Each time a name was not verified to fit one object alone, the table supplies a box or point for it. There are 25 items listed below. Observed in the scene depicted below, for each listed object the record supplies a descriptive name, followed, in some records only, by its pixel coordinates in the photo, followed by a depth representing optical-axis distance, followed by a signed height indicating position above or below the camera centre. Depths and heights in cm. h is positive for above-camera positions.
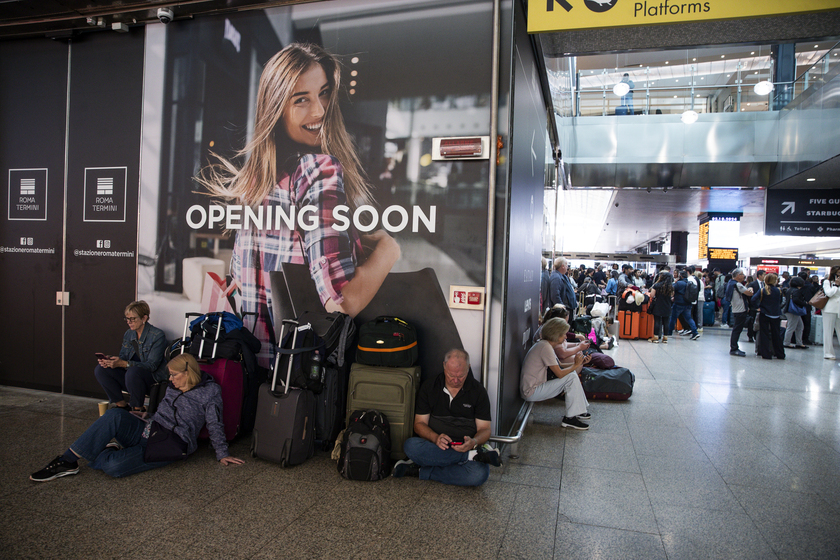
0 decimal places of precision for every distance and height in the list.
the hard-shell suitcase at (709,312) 1544 -94
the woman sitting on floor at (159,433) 334 -113
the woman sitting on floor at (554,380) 467 -92
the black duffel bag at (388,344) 375 -53
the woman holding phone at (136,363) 444 -86
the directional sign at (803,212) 1045 +143
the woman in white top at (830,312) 900 -48
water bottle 374 -71
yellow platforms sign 355 +186
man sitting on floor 336 -105
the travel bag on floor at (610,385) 587 -121
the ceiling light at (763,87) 1117 +414
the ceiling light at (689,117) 1150 +355
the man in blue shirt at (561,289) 809 -21
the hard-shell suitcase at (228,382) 400 -90
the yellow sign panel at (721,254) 1764 +90
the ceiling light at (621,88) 1167 +422
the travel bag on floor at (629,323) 1194 -104
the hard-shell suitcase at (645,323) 1191 -102
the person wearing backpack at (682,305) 1223 -62
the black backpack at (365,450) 340 -118
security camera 470 +223
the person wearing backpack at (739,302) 1007 -40
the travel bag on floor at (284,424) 360 -110
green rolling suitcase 366 -88
